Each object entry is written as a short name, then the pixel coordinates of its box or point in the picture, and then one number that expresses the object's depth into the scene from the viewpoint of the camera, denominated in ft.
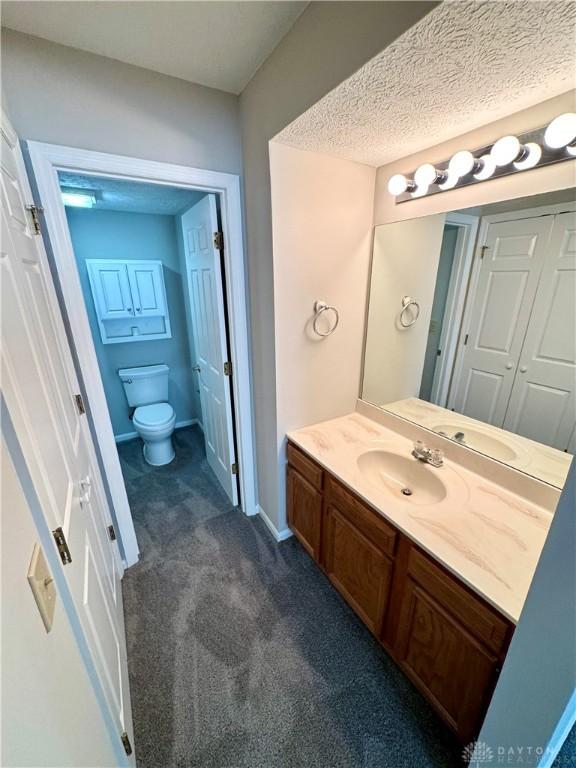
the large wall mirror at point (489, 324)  3.74
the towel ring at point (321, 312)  5.56
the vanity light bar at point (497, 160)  3.31
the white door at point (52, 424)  2.25
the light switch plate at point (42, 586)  1.80
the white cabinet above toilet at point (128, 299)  8.63
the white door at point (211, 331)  6.12
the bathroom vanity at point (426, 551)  3.08
